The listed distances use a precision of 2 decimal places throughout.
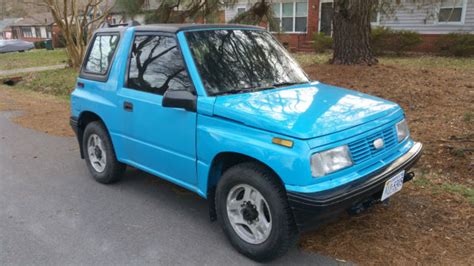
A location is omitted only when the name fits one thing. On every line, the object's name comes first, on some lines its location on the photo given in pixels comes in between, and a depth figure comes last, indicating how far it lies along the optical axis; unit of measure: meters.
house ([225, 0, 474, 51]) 16.98
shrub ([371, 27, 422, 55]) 16.78
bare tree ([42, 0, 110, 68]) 15.98
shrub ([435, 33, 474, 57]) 15.10
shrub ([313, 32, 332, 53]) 18.61
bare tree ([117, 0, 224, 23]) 9.79
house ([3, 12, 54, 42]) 66.50
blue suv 2.84
